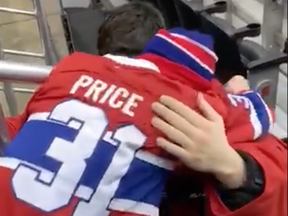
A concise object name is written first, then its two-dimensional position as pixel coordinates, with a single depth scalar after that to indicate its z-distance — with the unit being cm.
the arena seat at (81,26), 156
